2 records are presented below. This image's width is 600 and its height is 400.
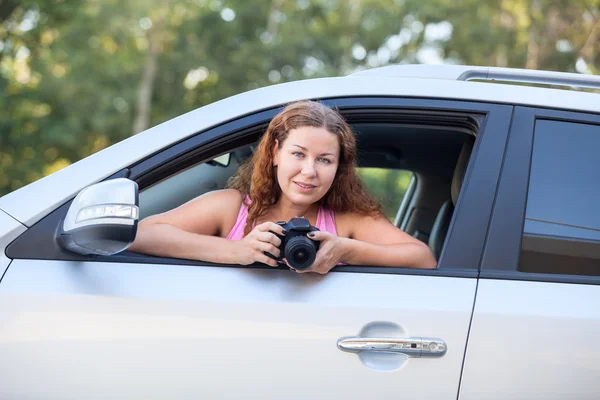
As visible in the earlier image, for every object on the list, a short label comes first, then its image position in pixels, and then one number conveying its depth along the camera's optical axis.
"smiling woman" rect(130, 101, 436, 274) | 2.06
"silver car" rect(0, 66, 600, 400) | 1.94
